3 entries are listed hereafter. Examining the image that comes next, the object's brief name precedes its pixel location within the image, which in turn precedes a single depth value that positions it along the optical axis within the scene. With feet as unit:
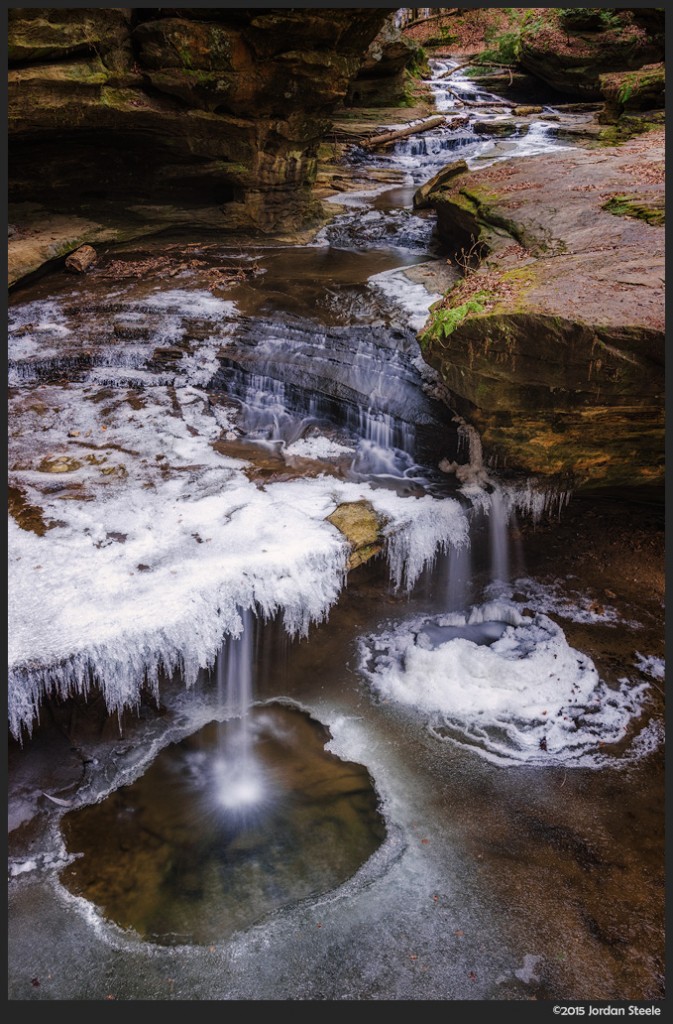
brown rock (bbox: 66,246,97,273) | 33.71
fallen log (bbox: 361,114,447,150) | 56.99
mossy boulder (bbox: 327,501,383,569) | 19.12
